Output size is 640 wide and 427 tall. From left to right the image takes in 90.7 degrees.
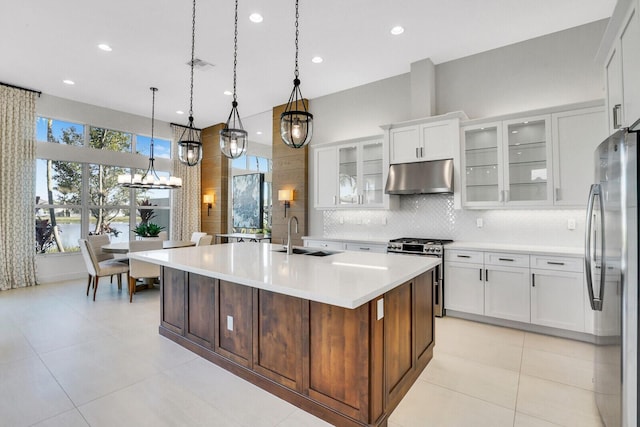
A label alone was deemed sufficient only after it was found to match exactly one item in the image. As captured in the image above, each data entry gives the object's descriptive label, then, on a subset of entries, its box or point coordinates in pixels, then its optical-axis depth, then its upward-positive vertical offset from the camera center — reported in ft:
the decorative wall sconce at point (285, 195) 19.74 +1.15
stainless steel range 13.01 -1.59
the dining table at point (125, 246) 16.43 -1.80
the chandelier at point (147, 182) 17.72 +1.83
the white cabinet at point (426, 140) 13.37 +3.26
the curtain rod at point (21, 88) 17.38 +7.16
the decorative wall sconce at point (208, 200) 25.80 +1.11
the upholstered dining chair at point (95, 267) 15.37 -2.73
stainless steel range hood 13.46 +1.58
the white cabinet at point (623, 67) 5.67 +3.02
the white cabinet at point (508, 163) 12.03 +2.02
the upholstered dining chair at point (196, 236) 21.00 -1.53
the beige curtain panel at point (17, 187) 17.35 +1.51
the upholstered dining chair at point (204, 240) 18.15 -1.54
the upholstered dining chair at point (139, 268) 15.31 -2.66
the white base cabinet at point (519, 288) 10.65 -2.72
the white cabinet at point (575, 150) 11.06 +2.29
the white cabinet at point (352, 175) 16.05 +2.05
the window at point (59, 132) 19.36 +5.21
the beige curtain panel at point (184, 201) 25.32 +1.01
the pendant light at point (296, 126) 8.83 +2.44
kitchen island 6.13 -2.61
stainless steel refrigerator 5.09 -1.13
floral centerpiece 19.21 -1.07
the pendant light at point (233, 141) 10.11 +2.33
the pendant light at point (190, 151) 11.25 +2.23
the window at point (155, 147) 23.79 +5.20
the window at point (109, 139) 21.38 +5.18
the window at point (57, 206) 19.42 +0.50
